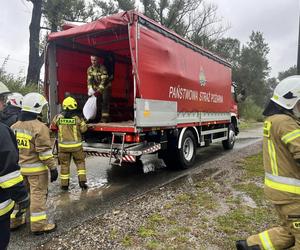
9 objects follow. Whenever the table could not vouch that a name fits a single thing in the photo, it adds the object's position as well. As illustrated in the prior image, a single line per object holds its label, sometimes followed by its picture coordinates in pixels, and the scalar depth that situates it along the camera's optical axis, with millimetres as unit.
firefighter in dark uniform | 1704
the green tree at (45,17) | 13257
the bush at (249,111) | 26273
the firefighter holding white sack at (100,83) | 5488
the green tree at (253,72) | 32511
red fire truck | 4449
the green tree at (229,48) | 24453
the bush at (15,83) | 9013
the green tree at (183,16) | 17375
